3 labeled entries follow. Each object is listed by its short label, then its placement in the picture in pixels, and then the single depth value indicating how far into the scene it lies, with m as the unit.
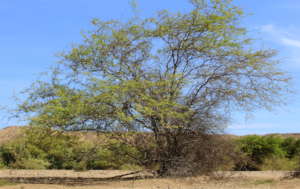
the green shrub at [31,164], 23.70
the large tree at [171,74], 14.51
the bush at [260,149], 23.40
